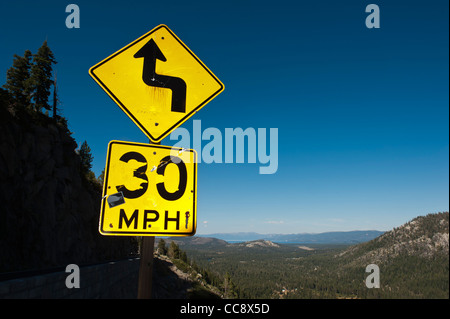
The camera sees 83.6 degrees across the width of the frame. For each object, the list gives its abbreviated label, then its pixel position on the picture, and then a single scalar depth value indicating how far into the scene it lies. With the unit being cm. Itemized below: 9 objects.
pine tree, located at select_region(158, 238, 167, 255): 12216
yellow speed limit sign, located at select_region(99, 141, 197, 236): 239
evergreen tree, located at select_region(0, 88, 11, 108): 2564
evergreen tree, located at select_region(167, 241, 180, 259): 12220
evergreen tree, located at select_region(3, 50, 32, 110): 3844
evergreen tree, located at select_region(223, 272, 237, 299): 11646
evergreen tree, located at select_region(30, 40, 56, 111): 3969
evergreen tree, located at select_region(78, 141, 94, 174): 6488
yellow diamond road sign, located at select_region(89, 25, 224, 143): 284
